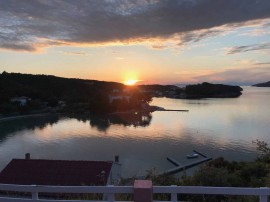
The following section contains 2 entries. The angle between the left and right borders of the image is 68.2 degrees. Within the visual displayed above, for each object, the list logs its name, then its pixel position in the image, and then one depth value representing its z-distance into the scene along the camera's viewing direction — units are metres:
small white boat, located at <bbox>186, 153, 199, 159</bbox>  22.30
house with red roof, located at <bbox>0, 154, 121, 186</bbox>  12.41
